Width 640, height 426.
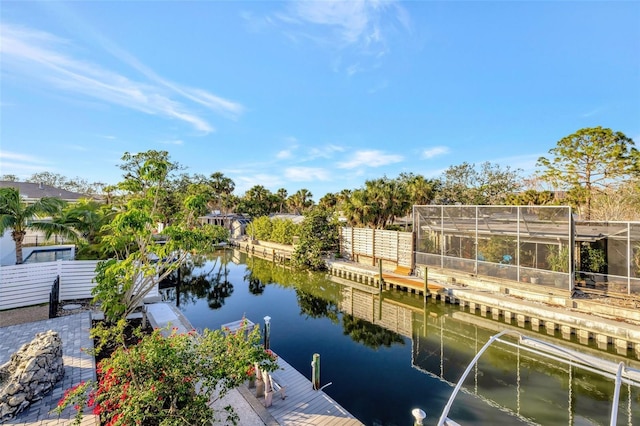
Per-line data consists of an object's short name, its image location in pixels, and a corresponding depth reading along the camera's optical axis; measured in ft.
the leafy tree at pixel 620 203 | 54.29
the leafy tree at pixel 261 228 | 95.56
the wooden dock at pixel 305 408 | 16.78
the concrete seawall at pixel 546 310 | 29.37
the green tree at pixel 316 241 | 66.90
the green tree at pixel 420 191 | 74.23
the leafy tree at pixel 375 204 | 69.21
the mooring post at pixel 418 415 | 12.20
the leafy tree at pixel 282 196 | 154.51
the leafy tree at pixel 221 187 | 136.87
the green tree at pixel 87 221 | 40.22
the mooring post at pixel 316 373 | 20.29
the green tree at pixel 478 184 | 95.91
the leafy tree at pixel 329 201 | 127.67
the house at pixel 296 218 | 95.49
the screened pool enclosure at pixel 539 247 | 34.42
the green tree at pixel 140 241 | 24.22
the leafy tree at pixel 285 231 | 85.46
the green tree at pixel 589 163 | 64.95
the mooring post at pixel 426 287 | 43.76
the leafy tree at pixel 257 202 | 129.80
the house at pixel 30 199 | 43.57
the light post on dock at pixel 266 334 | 26.55
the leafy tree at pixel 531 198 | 79.92
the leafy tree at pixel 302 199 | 150.00
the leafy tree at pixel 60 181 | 168.55
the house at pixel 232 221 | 123.03
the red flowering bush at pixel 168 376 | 10.64
